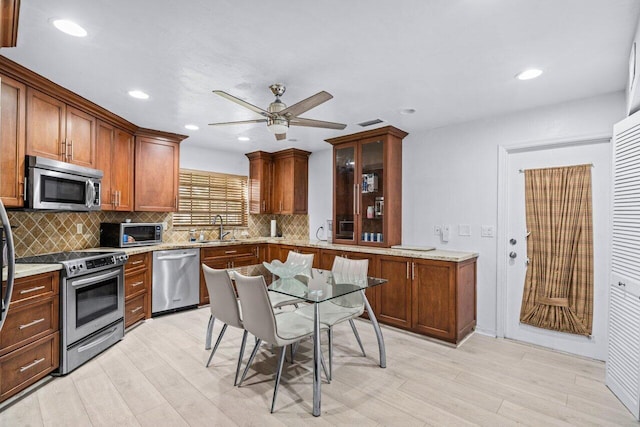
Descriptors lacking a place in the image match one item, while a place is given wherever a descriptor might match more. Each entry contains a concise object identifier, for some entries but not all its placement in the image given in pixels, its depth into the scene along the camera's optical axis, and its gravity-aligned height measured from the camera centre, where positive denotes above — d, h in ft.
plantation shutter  15.87 +0.73
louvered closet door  6.91 -1.30
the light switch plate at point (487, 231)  11.48 -0.60
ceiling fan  7.18 +2.53
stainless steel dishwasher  12.88 -2.89
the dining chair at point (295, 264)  9.49 -1.87
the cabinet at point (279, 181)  17.38 +1.76
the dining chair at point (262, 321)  6.89 -2.47
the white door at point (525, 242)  9.53 -0.91
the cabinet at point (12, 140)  7.78 +1.78
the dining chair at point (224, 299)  7.94 -2.26
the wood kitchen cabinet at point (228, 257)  14.38 -2.13
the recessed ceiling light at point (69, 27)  6.01 +3.59
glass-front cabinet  13.17 +1.19
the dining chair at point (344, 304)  8.46 -2.75
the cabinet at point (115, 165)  11.34 +1.74
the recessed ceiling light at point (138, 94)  9.31 +3.54
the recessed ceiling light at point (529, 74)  7.98 +3.62
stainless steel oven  8.48 -2.72
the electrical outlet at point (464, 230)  12.08 -0.60
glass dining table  7.00 -1.96
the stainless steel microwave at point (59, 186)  8.37 +0.74
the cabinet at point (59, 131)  8.57 +2.41
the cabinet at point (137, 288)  11.43 -2.91
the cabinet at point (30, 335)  7.13 -3.00
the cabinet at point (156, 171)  13.08 +1.76
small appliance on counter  12.05 -0.90
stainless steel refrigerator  4.53 -0.98
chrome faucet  16.61 -1.01
